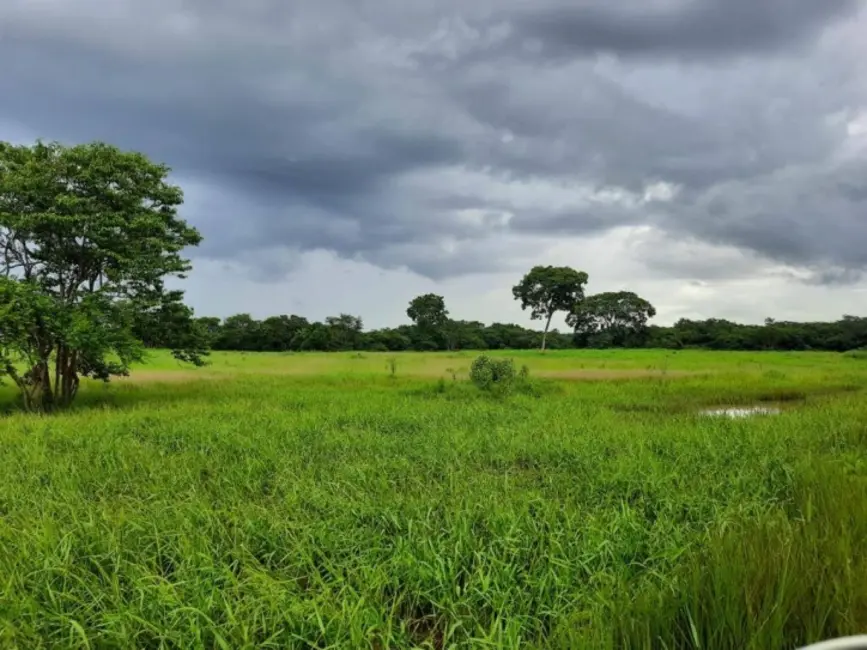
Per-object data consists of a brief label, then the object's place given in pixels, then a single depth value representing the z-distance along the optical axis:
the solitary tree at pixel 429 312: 75.69
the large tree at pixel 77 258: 16.34
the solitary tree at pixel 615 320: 73.75
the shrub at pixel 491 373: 21.73
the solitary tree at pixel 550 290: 65.12
